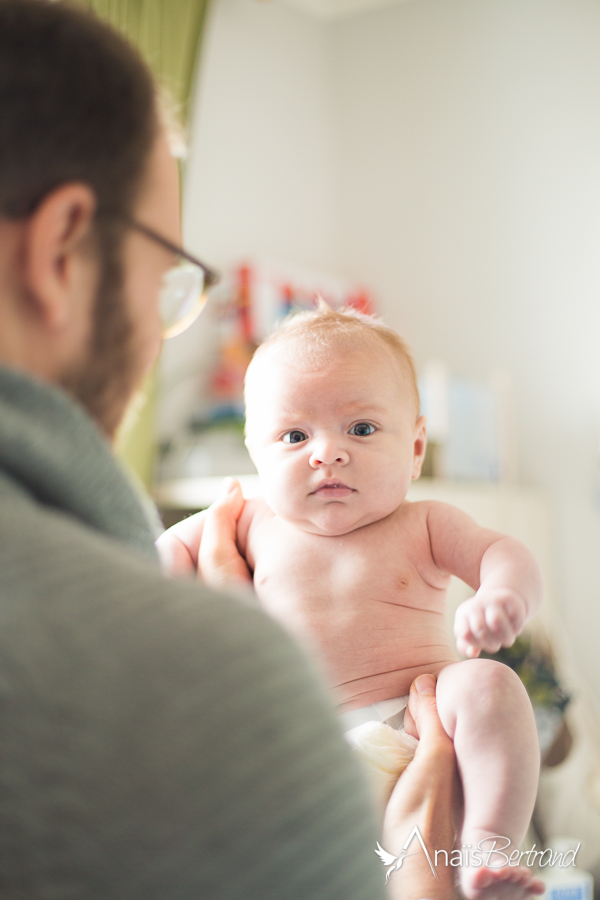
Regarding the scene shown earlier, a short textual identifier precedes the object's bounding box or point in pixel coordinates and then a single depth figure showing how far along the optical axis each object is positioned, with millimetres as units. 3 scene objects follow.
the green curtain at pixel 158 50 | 1366
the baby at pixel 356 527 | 495
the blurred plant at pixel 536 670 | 731
